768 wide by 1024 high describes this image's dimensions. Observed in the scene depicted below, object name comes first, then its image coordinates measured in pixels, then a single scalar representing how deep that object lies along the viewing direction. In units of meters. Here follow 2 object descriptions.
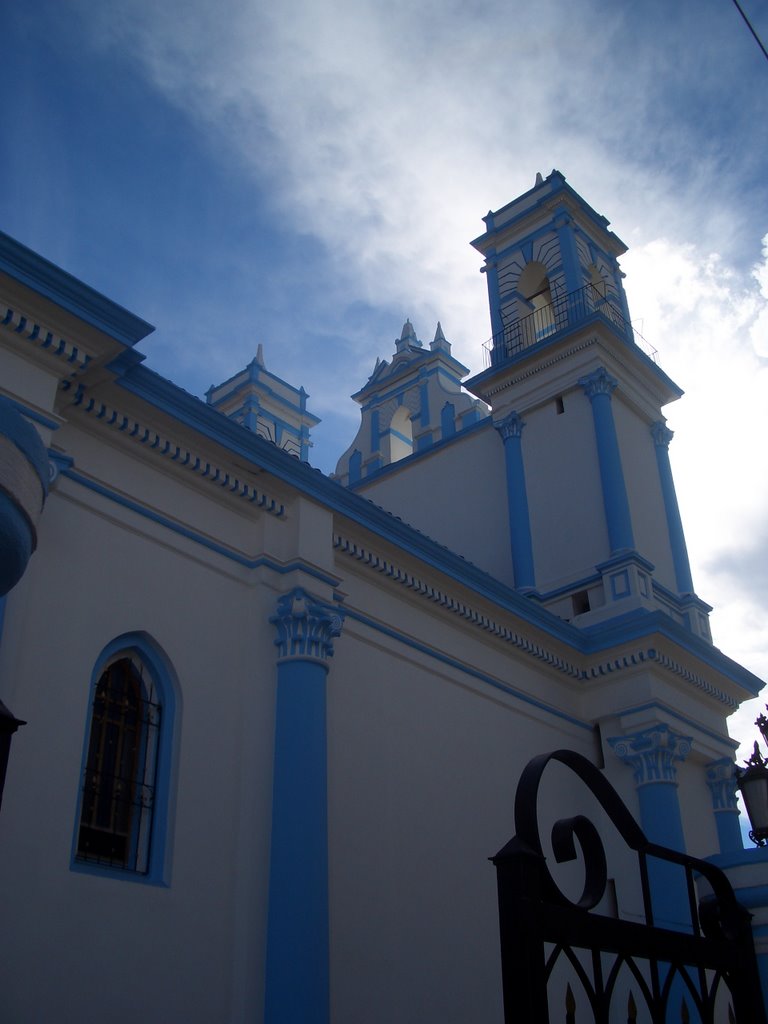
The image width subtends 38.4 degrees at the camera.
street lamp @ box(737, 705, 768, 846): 7.06
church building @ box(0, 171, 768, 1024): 7.33
